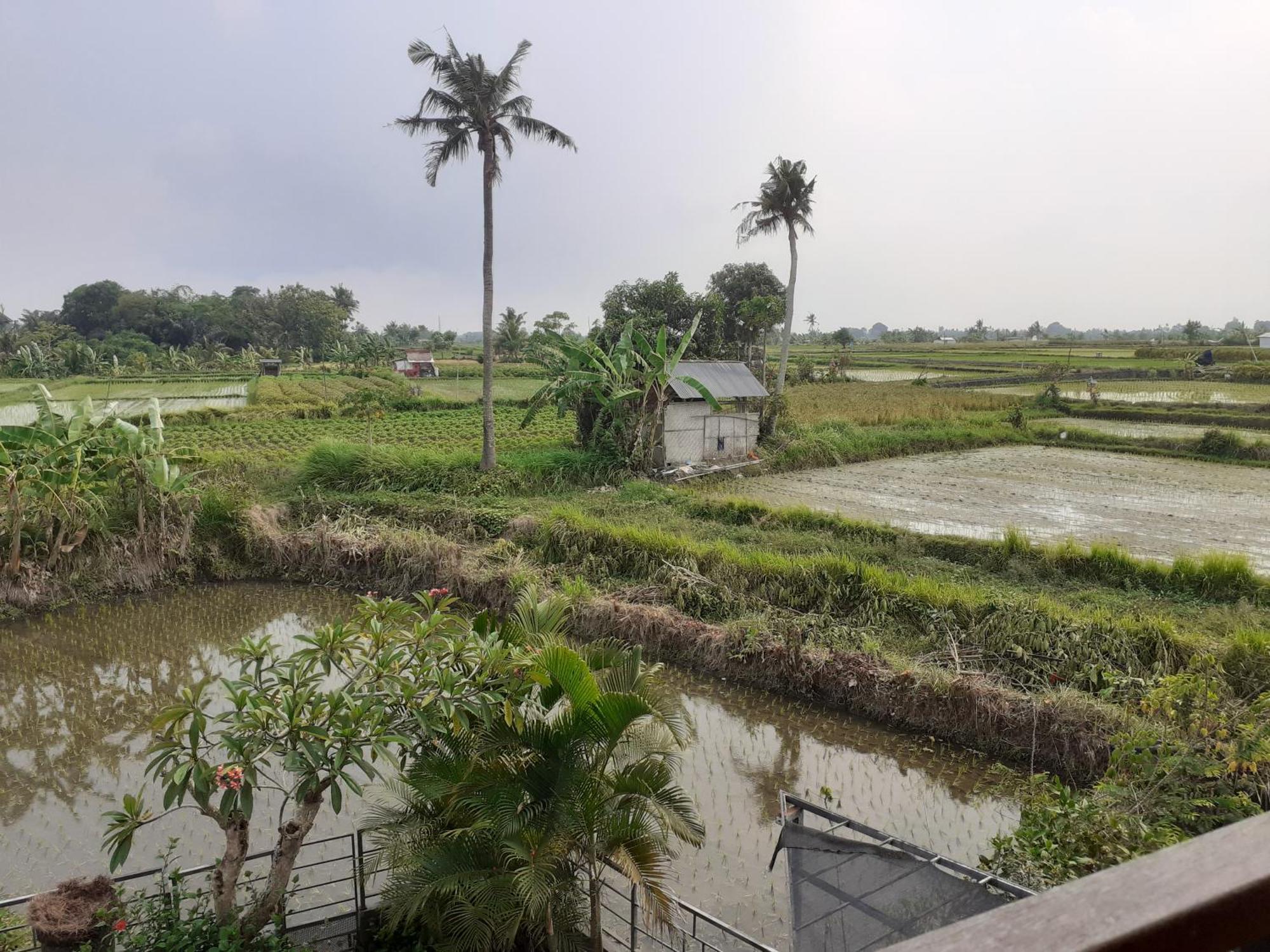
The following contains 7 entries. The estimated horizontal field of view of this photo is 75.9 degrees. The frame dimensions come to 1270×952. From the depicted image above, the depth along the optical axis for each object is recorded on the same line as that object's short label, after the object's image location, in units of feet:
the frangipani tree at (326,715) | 13.55
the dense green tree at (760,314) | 95.04
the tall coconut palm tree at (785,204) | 78.28
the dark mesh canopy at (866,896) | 13.94
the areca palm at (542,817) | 13.53
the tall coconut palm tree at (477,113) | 49.57
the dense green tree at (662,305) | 97.45
